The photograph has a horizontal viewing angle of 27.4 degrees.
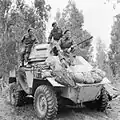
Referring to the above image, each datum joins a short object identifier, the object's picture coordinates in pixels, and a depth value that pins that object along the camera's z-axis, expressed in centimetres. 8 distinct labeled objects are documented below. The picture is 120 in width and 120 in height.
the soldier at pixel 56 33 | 887
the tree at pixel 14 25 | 1708
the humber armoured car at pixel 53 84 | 651
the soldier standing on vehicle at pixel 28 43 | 883
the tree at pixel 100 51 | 6116
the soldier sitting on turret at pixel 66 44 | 796
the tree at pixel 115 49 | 2890
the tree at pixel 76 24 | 2279
